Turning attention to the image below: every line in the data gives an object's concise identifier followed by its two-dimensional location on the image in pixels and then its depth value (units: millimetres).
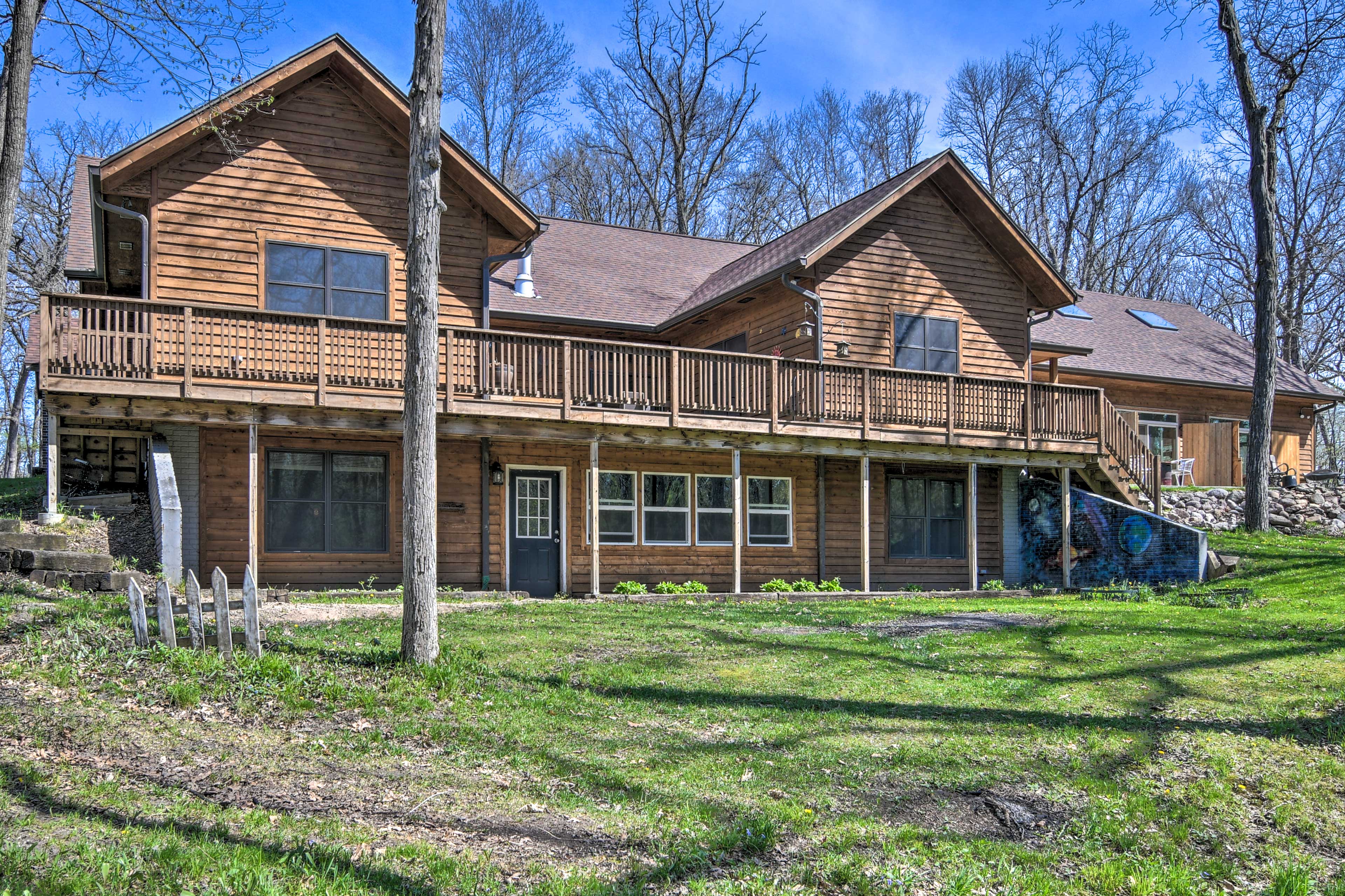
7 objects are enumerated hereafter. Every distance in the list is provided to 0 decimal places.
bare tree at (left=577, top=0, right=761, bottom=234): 36938
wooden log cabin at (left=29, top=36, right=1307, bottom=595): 14773
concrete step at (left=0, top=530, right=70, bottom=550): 11945
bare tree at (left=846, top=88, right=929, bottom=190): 44688
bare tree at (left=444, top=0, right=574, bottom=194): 37625
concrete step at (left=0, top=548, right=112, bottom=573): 11859
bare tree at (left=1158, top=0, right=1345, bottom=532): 22000
